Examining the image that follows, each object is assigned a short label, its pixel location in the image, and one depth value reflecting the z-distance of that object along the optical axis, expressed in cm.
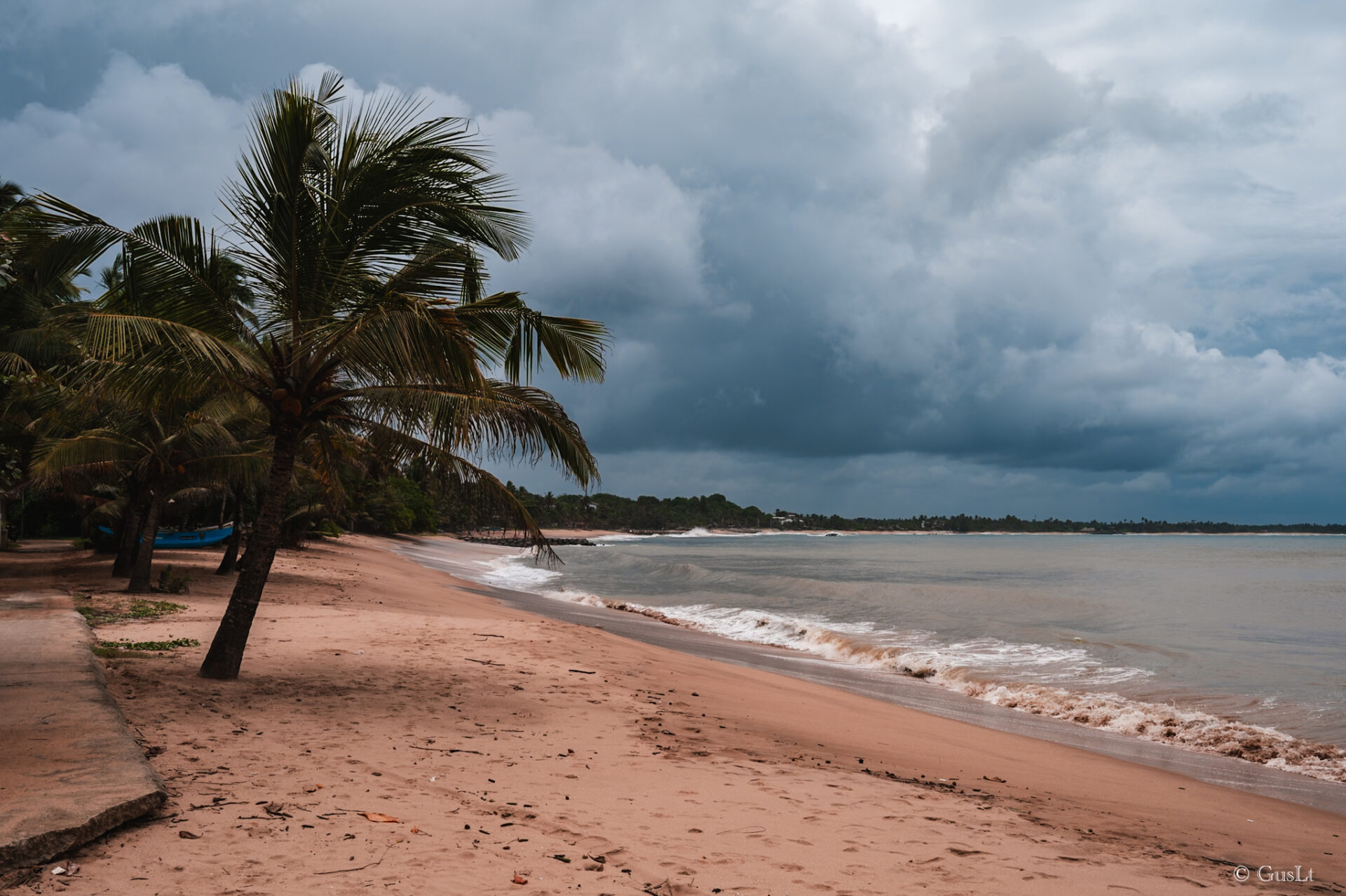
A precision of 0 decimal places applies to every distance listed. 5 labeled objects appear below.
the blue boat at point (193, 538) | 2788
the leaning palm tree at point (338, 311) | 728
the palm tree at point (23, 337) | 738
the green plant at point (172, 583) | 1557
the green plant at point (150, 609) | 1228
